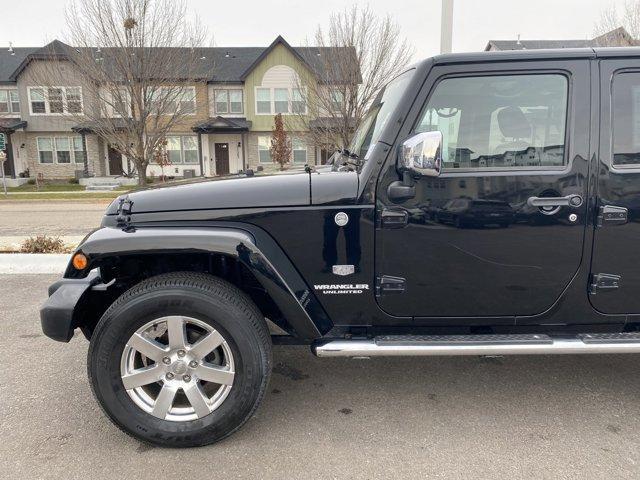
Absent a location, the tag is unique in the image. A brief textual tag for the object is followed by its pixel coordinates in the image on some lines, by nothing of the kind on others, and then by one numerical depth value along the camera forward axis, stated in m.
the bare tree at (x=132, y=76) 13.53
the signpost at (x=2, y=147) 20.38
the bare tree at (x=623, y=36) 13.49
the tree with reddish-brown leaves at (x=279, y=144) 24.88
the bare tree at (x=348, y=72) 14.65
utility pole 5.16
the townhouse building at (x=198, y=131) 27.61
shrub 6.90
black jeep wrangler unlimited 2.51
